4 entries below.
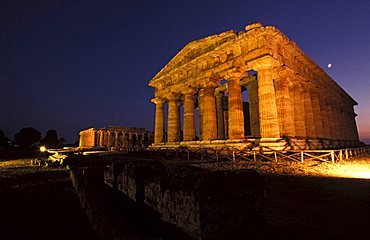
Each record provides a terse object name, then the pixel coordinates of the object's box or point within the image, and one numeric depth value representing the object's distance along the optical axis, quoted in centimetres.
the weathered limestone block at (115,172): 457
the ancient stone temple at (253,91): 1565
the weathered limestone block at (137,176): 330
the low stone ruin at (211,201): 205
